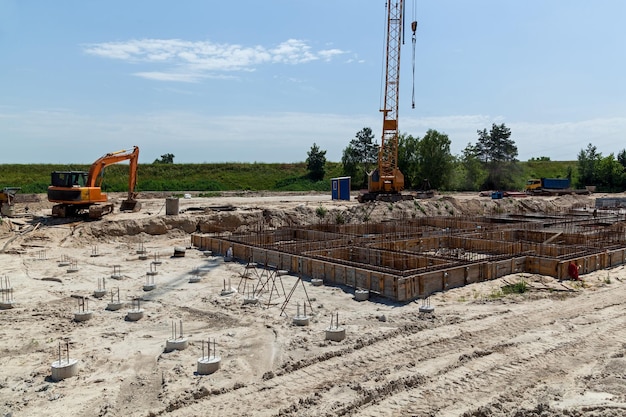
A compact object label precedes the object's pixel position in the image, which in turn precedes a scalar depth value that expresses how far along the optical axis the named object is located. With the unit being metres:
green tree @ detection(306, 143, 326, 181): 55.66
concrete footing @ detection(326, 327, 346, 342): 8.38
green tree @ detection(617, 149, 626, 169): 58.16
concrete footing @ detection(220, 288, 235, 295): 11.69
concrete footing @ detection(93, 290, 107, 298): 11.48
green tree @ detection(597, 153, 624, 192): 53.62
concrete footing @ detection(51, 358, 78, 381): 6.95
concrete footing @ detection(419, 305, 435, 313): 9.95
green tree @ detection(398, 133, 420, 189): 52.28
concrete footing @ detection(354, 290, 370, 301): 11.00
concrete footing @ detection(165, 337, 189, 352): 8.01
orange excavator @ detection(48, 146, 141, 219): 21.17
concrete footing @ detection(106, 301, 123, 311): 10.41
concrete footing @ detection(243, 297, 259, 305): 10.77
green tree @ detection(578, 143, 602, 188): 55.81
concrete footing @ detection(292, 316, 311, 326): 9.31
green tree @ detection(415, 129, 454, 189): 50.31
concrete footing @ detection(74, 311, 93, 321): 9.66
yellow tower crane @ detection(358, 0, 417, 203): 31.66
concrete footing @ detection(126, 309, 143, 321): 9.72
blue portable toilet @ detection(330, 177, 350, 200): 34.19
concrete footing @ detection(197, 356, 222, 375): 7.07
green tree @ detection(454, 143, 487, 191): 52.03
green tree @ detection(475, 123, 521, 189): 55.72
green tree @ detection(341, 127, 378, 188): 53.53
